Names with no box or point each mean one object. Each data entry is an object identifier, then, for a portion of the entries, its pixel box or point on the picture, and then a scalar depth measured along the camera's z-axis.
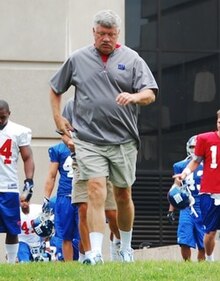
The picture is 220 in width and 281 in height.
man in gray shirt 13.27
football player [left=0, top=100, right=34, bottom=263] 15.67
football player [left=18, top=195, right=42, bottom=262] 19.79
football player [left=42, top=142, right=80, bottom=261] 17.23
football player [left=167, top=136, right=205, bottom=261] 18.28
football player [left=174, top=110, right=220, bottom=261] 16.59
